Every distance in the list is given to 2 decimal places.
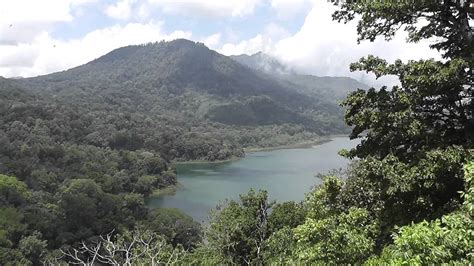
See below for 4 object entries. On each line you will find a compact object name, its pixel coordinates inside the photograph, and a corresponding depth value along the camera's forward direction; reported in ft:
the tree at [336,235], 26.76
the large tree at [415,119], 26.27
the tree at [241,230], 77.51
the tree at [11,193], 138.51
